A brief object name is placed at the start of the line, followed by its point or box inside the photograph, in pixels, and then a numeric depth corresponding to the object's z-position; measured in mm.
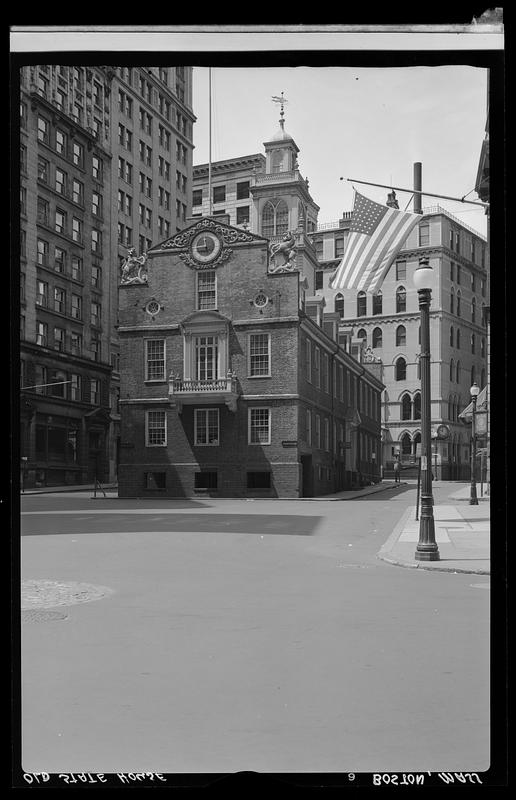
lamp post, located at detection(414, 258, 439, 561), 13000
